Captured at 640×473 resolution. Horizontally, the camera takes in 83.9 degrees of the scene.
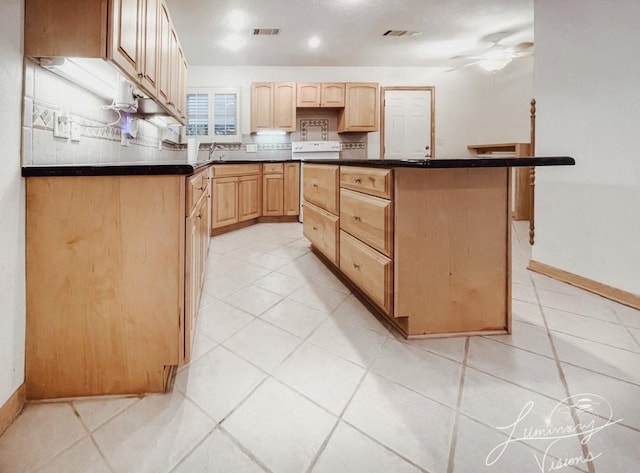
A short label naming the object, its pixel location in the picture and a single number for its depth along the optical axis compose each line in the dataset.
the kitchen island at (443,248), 1.60
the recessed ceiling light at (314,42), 4.37
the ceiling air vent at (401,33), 4.22
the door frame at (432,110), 5.83
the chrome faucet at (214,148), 5.55
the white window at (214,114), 5.41
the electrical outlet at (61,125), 1.44
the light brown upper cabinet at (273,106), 5.30
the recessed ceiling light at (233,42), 4.29
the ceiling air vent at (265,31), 4.07
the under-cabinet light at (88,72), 1.36
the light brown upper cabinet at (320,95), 5.35
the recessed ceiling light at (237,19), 3.60
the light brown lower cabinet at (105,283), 1.18
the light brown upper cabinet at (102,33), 1.23
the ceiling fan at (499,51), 4.34
